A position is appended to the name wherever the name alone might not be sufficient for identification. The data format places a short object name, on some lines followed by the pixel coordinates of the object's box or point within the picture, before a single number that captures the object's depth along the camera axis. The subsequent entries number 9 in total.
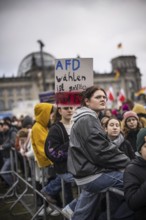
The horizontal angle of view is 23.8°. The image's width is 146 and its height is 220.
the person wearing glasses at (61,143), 3.97
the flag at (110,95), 19.42
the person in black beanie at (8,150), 8.30
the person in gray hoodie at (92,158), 3.01
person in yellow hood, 5.00
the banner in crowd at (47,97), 13.02
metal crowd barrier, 3.00
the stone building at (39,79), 100.75
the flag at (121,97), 18.53
